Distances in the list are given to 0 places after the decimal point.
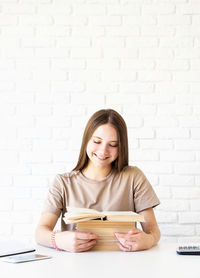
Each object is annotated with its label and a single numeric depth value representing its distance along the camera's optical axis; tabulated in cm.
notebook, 152
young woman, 197
